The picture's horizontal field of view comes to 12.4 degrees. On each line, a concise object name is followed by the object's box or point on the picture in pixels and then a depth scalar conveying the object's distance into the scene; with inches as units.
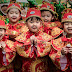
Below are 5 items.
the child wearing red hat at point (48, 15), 255.3
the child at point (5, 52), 212.4
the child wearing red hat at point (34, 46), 214.8
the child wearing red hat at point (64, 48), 200.5
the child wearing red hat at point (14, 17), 257.3
